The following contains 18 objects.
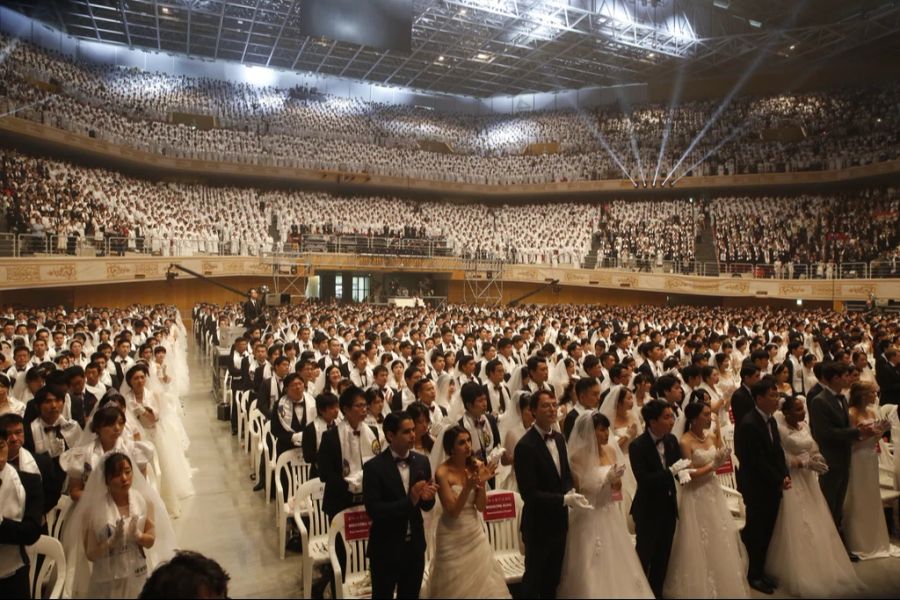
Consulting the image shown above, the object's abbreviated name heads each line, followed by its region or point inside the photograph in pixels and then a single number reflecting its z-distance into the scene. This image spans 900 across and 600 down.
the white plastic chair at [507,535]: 4.67
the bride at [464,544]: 3.72
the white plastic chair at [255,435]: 7.49
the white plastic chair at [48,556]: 4.06
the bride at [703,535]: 4.32
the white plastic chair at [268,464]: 6.57
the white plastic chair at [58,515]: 4.70
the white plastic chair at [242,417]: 8.88
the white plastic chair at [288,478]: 5.45
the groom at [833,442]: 5.48
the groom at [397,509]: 3.85
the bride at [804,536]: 4.62
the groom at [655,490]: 4.45
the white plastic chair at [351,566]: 4.10
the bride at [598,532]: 4.00
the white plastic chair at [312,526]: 4.54
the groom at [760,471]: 4.76
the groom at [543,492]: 4.15
